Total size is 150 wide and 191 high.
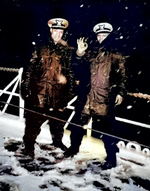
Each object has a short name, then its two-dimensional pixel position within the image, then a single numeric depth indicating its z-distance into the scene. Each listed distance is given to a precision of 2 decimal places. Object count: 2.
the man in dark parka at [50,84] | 2.95
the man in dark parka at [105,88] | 2.74
